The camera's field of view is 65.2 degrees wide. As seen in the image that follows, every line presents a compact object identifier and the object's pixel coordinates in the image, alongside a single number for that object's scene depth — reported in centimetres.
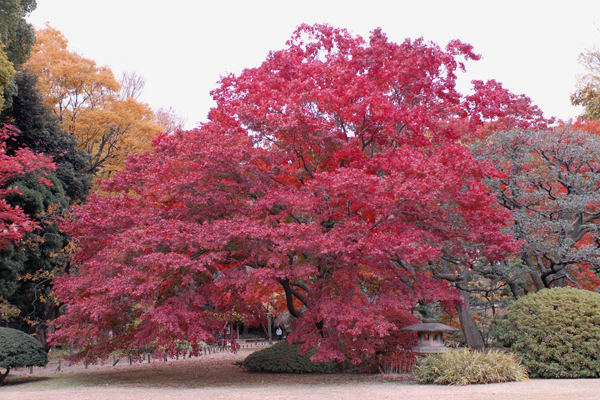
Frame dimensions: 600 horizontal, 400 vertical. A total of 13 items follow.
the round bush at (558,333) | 1013
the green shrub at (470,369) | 996
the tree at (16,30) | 1495
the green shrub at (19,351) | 1214
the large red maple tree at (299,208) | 964
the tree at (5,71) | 1417
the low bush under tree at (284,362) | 1365
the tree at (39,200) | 1623
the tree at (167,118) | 3269
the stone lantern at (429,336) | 1200
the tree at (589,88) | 1981
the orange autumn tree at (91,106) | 2444
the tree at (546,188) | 1218
